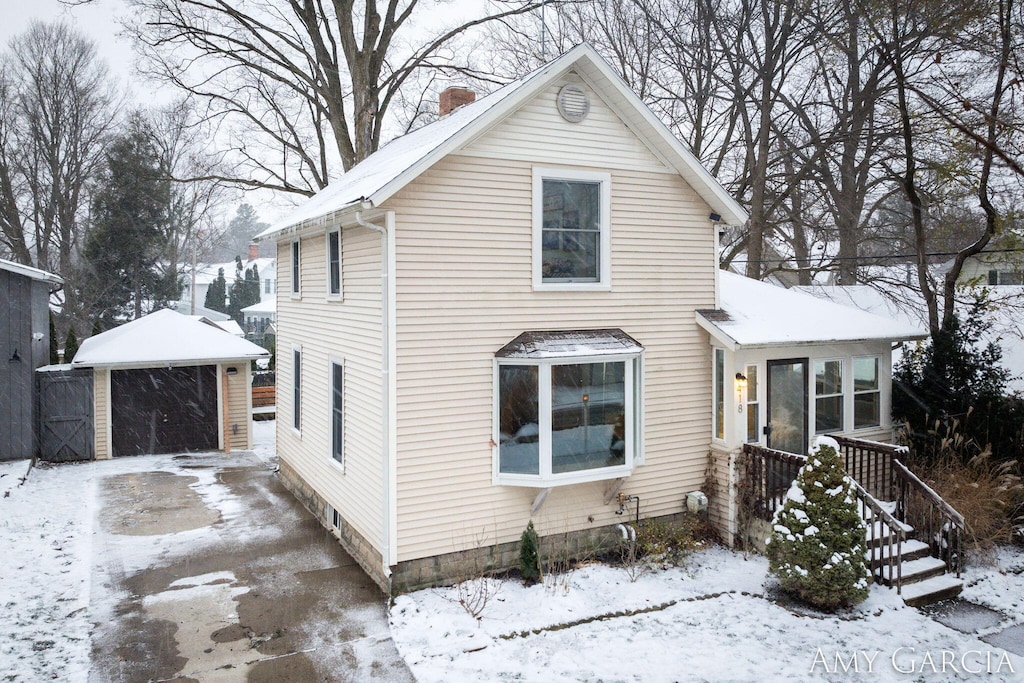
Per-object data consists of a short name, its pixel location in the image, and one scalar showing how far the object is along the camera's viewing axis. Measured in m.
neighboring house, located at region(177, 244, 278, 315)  52.53
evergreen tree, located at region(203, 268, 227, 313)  47.25
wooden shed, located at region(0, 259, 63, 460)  14.57
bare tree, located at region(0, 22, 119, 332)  25.45
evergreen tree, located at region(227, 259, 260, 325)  48.34
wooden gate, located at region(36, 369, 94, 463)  15.23
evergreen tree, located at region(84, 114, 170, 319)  27.12
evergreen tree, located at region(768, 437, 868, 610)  7.97
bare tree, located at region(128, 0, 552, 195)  18.55
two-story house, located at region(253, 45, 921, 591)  8.46
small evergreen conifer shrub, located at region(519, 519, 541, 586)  8.69
